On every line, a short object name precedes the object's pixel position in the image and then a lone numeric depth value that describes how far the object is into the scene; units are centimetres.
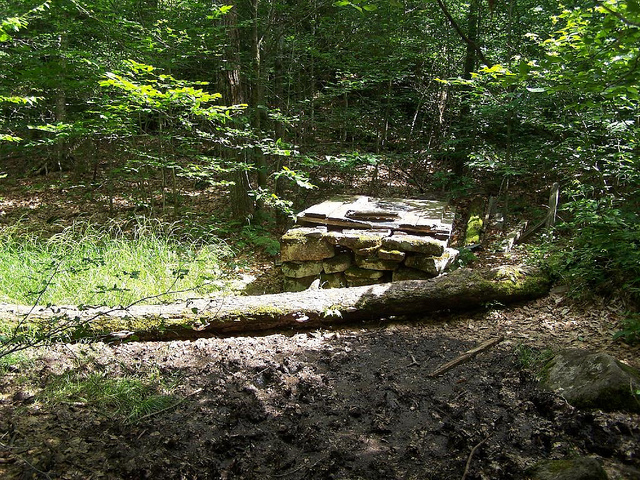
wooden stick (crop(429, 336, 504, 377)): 318
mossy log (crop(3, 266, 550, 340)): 375
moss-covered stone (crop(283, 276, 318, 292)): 564
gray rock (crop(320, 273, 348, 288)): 556
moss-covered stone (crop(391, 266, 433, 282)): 516
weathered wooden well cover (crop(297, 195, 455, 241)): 541
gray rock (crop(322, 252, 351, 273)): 554
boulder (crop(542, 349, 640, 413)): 244
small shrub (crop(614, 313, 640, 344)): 305
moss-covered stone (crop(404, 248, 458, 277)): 507
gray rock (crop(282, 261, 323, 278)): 559
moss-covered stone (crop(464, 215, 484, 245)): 665
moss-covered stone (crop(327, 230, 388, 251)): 528
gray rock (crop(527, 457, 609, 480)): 176
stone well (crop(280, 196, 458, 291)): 517
